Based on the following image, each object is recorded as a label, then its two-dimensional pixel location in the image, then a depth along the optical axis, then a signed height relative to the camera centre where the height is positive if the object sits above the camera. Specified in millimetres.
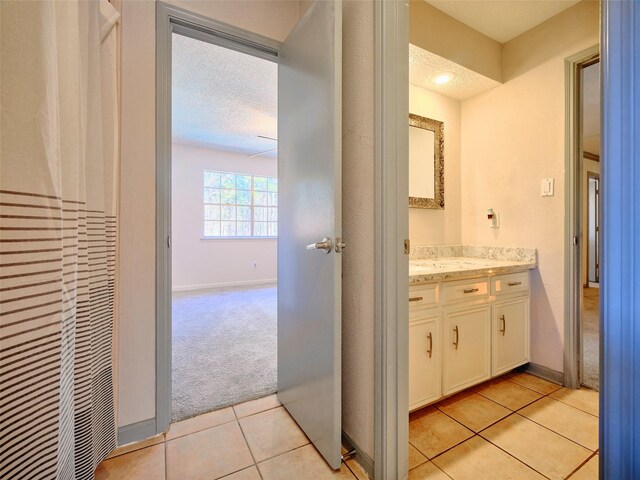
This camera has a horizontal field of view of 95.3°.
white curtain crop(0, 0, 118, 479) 593 -10
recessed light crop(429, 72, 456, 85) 2163 +1219
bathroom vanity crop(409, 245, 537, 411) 1512 -487
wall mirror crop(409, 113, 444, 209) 2275 +612
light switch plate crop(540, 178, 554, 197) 2000 +355
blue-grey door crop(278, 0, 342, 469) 1185 +78
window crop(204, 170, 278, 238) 5434 +681
